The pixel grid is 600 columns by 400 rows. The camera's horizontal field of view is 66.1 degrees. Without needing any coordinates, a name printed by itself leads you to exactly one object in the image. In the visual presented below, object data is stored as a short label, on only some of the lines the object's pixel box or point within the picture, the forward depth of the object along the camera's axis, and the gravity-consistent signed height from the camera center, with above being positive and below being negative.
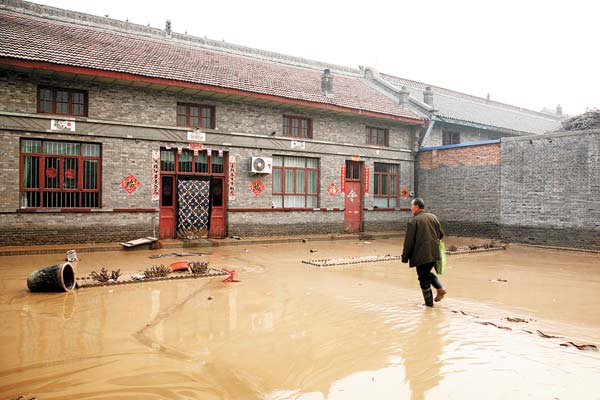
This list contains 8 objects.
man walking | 6.56 -0.74
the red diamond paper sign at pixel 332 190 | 17.61 +0.27
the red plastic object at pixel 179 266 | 9.05 -1.40
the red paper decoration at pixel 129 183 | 13.50 +0.34
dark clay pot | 6.93 -1.31
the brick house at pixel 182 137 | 12.30 +1.88
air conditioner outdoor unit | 15.43 +1.05
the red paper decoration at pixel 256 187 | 15.73 +0.32
